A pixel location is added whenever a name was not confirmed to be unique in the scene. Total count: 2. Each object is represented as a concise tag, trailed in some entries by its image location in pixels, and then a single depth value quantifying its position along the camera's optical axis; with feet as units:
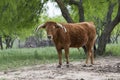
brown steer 49.62
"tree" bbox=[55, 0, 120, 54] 77.14
